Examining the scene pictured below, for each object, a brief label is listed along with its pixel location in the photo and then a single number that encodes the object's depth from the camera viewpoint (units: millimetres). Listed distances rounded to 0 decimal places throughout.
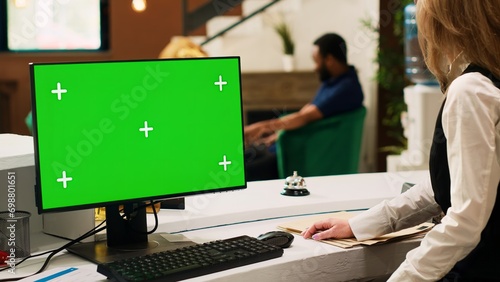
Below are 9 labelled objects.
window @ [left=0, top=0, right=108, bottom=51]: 8125
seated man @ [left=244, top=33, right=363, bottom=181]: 5980
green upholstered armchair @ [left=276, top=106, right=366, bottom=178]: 5910
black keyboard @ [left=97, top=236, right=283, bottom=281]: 1695
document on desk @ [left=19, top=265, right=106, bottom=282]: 1715
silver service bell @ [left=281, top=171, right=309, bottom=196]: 2480
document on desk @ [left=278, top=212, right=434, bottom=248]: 2006
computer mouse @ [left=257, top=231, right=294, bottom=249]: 1960
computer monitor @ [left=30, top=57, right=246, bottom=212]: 1797
